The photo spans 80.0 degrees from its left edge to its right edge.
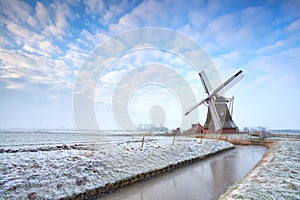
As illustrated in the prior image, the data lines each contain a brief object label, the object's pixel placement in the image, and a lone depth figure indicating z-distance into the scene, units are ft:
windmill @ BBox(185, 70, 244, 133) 125.80
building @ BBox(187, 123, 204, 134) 167.94
